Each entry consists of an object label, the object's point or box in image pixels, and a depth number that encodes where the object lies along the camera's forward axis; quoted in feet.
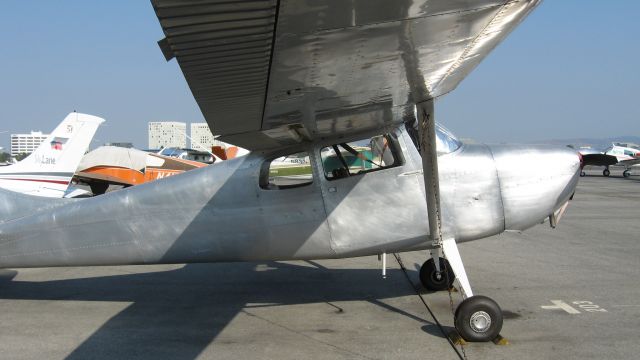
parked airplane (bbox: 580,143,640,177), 125.49
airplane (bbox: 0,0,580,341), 14.35
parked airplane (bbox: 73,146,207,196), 58.70
